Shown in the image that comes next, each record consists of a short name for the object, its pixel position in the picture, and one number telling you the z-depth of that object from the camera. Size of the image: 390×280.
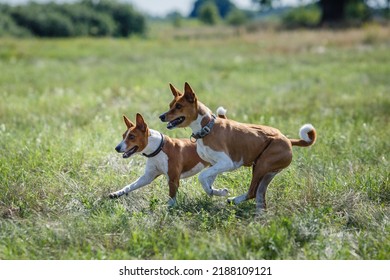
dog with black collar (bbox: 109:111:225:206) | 12.31
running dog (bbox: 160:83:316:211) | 11.95
